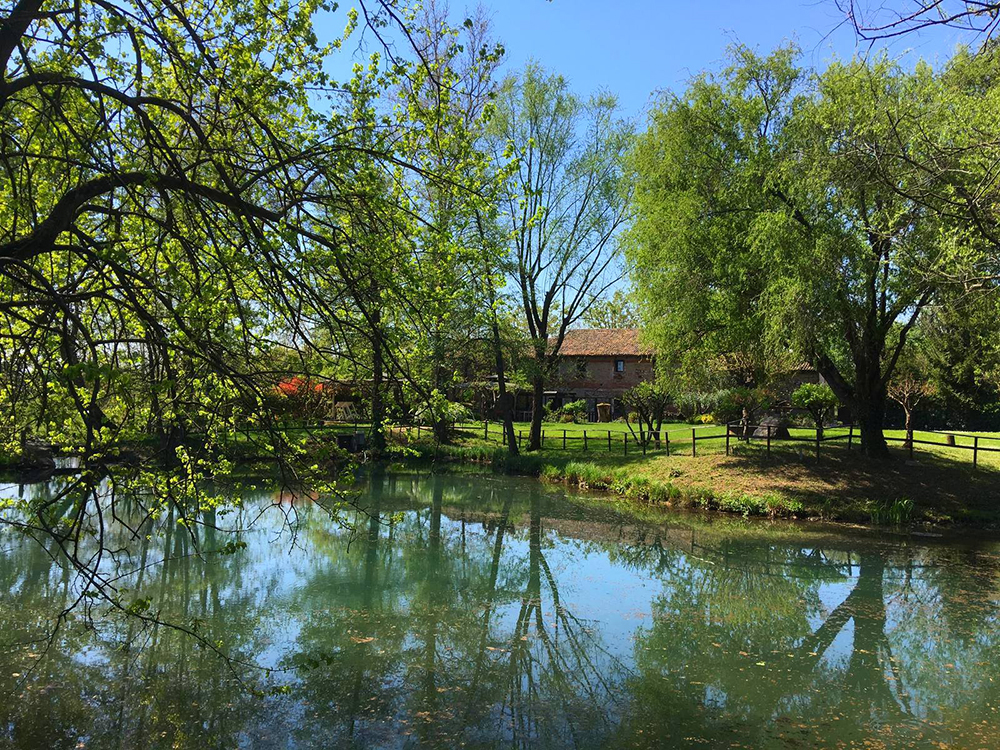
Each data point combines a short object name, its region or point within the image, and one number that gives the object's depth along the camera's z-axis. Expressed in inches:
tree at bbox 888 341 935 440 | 1070.6
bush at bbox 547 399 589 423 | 1590.8
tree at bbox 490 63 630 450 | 989.2
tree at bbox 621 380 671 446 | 951.6
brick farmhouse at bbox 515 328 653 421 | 1734.7
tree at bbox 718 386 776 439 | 1007.6
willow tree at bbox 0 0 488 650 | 185.5
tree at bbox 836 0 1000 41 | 131.1
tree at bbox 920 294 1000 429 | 625.3
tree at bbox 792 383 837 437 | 1249.0
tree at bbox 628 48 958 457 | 614.2
